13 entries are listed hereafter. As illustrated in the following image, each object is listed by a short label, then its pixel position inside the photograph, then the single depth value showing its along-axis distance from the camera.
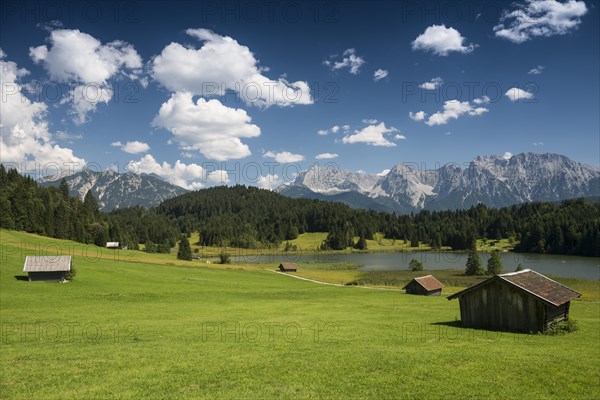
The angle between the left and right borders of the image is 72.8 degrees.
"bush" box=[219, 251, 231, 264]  143.75
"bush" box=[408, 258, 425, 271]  124.81
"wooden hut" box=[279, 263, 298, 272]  123.06
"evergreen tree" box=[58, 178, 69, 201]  177.05
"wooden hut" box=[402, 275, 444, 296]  70.81
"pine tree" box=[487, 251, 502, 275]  106.62
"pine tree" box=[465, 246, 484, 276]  110.34
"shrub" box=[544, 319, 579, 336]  32.25
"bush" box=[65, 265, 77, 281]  64.44
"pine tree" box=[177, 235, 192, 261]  142.75
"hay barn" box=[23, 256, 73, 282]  62.66
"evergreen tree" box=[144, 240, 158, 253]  183.25
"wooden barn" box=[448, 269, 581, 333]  32.59
